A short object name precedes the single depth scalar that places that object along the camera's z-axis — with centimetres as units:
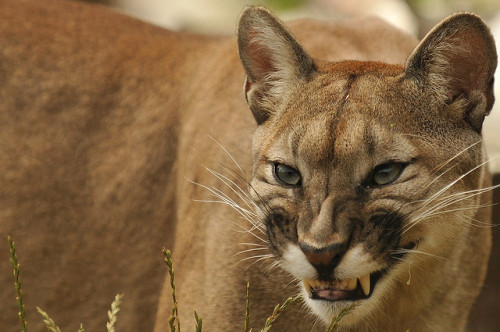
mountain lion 617
